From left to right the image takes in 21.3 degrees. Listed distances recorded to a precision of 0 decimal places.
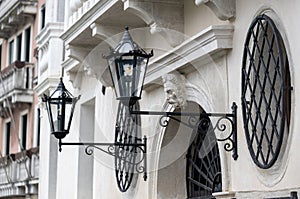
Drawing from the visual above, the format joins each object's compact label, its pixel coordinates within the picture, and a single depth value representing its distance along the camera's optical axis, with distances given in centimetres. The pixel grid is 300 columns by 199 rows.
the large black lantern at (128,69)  798
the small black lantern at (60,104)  996
